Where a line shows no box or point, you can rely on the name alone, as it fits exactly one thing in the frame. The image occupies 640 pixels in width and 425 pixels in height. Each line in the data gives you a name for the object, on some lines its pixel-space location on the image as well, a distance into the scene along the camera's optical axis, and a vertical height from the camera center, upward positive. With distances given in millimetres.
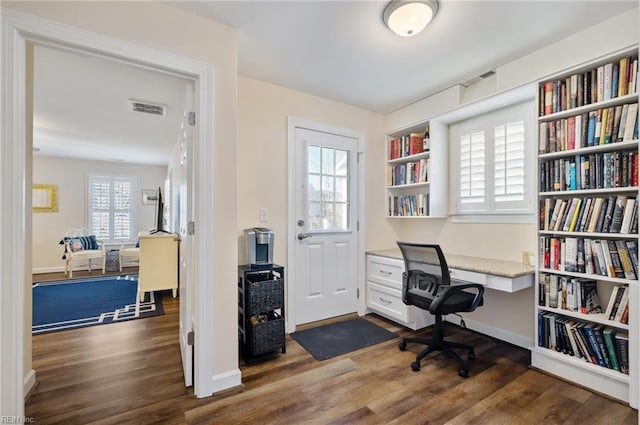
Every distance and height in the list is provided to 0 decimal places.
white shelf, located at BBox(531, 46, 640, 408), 1742 -614
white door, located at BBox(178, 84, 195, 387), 1946 -361
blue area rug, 3164 -1183
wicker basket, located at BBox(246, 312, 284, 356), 2242 -969
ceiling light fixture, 1671 +1156
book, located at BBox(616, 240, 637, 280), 1801 -304
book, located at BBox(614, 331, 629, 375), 1796 -857
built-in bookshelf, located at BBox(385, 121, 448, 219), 3020 +442
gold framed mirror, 5820 +266
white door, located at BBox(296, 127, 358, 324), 2951 -141
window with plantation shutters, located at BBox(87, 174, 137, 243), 6379 +98
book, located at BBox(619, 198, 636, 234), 1791 -15
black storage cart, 2260 -793
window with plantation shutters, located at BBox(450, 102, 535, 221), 2484 +450
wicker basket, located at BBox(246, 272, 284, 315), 2268 -642
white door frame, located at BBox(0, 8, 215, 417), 1377 +240
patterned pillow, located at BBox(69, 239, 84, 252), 5508 -635
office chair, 2150 -621
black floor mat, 2479 -1157
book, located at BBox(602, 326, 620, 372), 1843 -848
